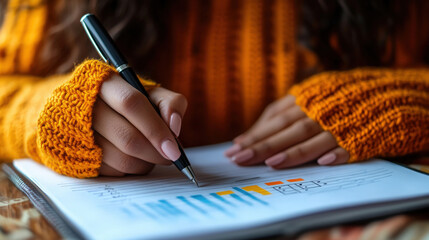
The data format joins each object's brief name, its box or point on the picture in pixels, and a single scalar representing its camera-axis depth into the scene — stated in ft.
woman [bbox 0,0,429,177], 1.58
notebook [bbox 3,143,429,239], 0.92
